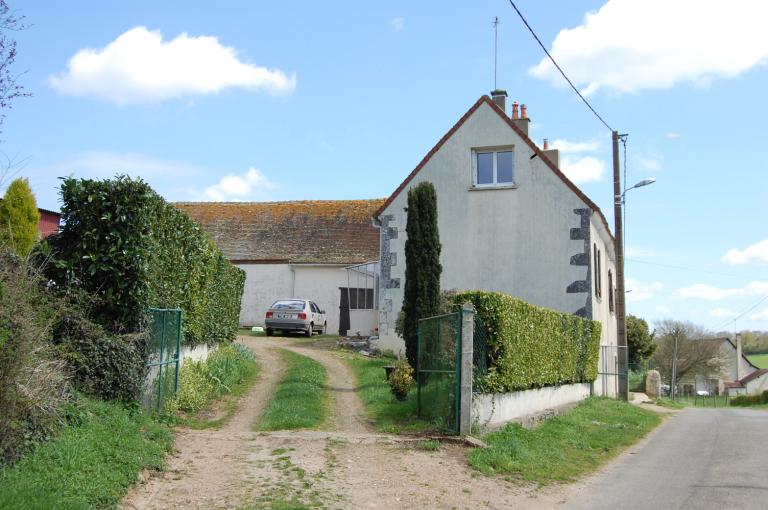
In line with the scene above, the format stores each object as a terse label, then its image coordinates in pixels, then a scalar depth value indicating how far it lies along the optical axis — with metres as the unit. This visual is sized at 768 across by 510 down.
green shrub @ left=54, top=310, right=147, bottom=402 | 9.10
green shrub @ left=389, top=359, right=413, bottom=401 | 13.77
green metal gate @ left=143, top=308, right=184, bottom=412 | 10.49
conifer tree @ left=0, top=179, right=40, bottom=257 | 17.25
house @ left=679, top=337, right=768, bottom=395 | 71.21
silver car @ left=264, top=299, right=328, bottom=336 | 26.70
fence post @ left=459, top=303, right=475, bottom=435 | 10.92
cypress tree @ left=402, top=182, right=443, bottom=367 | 15.54
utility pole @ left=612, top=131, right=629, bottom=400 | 22.97
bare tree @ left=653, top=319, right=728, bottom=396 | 66.69
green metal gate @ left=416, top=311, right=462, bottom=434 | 11.14
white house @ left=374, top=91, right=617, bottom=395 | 22.14
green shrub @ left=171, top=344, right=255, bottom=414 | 12.18
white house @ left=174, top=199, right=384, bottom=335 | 30.33
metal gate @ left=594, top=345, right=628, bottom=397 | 23.66
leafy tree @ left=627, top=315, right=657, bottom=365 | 41.62
